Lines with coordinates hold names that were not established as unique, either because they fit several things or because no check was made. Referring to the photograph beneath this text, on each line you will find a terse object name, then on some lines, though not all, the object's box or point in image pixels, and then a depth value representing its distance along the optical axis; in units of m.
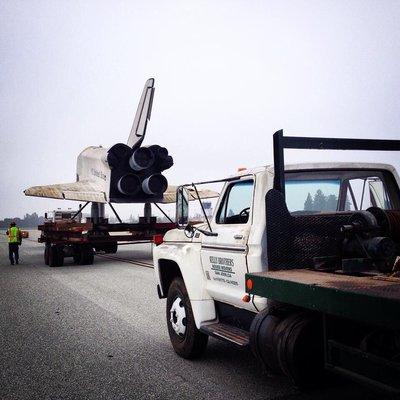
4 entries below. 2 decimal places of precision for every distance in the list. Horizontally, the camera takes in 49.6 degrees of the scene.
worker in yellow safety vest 18.38
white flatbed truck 2.70
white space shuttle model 20.80
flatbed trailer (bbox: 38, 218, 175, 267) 16.61
